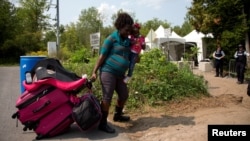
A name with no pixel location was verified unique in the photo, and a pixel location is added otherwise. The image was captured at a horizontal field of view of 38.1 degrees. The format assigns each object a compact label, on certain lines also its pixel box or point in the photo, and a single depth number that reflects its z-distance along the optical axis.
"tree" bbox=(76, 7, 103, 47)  58.17
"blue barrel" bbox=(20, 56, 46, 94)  7.25
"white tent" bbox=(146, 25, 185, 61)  29.77
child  5.83
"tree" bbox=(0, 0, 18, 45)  43.54
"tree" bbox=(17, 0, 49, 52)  49.03
